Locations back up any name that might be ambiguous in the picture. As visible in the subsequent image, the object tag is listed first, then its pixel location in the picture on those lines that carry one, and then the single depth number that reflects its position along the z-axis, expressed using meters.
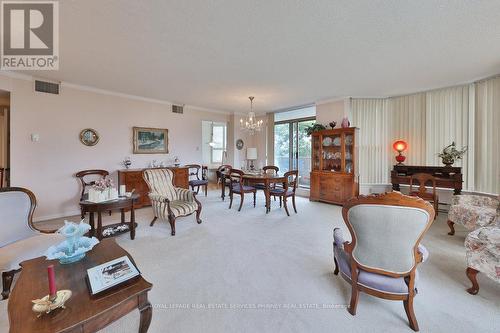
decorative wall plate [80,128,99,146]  4.61
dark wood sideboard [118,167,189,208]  4.80
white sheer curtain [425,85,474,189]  4.46
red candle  1.17
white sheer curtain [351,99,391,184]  5.48
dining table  4.62
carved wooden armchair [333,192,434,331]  1.50
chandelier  5.08
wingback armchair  3.48
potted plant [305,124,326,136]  5.75
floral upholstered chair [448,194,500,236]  2.92
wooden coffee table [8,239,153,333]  1.10
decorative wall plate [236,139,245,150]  7.51
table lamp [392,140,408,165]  5.07
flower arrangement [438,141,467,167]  4.43
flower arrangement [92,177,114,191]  3.11
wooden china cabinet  5.21
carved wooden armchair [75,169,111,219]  4.43
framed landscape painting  5.42
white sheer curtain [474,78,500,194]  3.98
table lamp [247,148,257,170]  7.10
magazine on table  1.36
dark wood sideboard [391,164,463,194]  4.20
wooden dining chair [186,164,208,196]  6.14
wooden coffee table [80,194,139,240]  2.97
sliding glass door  6.73
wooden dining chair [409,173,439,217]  4.16
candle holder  1.13
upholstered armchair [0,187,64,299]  1.88
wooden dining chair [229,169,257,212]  4.89
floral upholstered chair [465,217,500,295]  1.89
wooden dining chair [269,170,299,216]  4.58
